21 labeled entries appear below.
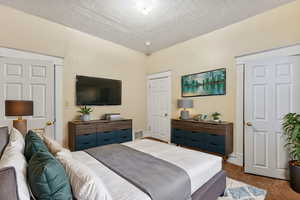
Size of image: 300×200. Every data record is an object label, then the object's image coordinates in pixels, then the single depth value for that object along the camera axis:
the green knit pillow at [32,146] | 1.18
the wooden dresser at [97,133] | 3.28
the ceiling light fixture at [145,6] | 2.57
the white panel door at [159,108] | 4.59
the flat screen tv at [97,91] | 3.74
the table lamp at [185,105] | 3.78
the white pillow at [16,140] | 1.35
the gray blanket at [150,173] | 1.23
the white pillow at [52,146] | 1.35
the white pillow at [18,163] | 0.80
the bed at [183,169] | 1.16
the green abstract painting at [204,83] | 3.38
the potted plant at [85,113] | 3.60
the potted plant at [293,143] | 2.15
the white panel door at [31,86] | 2.82
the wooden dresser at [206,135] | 2.98
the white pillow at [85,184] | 0.90
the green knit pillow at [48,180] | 0.81
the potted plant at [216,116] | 3.32
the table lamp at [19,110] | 2.38
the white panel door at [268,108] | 2.48
